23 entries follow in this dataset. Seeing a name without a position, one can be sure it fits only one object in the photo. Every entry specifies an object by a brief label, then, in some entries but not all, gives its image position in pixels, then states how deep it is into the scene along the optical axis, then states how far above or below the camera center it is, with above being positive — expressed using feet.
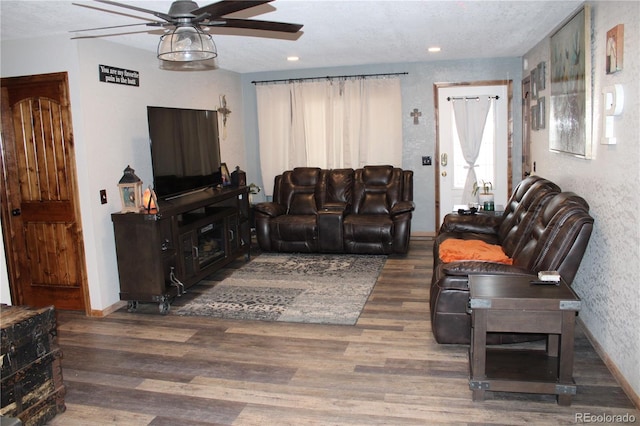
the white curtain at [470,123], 22.72 +0.74
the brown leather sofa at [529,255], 10.31 -2.48
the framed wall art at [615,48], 9.86 +1.61
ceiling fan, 7.97 +2.08
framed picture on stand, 21.06 -0.87
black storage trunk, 8.69 -3.45
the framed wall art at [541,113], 16.80 +0.77
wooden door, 14.58 -0.94
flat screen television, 15.93 +0.18
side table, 8.96 -3.18
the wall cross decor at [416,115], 23.31 +1.25
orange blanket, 13.15 -2.83
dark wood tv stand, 14.78 -2.68
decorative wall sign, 14.94 +2.42
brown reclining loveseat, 20.59 -2.59
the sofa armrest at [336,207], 21.16 -2.36
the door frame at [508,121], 22.39 +0.79
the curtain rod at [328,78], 23.29 +3.15
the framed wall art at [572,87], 11.76 +1.19
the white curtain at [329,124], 23.47 +1.07
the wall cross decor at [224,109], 22.50 +1.85
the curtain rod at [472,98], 22.58 +1.81
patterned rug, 14.57 -4.36
